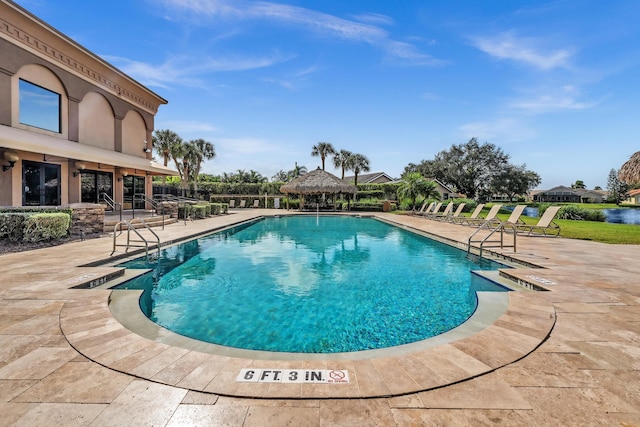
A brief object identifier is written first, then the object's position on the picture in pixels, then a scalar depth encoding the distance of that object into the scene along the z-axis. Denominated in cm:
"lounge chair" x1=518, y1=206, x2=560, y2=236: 1121
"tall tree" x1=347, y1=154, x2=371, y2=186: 3981
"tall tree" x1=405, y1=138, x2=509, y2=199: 4016
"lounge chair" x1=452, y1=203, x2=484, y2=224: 1543
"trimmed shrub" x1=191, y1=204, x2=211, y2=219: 1783
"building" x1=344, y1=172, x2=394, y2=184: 4553
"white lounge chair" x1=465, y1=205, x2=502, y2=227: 1316
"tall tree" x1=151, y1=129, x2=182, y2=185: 3831
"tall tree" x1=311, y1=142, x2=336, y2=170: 4119
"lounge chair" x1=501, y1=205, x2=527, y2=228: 1182
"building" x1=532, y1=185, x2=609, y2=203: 5988
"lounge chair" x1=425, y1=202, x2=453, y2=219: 1865
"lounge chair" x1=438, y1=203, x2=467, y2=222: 1695
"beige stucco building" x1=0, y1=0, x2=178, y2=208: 1130
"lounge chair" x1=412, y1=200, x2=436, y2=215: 2090
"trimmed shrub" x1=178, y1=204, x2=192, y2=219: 1669
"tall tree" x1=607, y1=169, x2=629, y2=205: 4811
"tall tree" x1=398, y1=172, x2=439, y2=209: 2616
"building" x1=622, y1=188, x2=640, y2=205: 4699
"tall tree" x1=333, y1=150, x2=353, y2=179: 4134
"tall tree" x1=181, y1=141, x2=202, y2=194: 3775
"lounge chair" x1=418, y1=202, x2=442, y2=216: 1965
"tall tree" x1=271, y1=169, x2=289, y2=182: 5631
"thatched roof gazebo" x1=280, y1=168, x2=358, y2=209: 2659
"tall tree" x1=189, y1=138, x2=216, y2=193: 4062
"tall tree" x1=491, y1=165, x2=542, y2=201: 3966
